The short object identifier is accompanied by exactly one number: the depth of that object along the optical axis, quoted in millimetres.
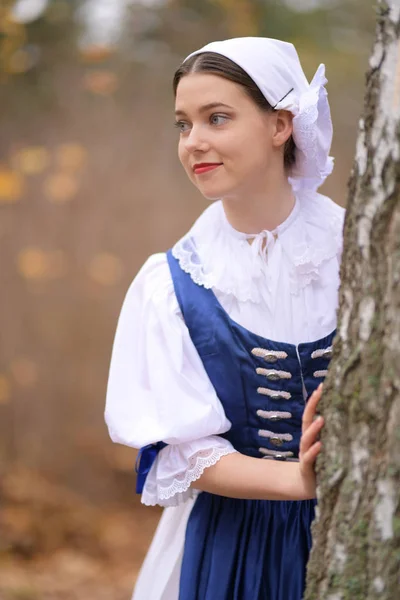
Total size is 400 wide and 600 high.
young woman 3081
